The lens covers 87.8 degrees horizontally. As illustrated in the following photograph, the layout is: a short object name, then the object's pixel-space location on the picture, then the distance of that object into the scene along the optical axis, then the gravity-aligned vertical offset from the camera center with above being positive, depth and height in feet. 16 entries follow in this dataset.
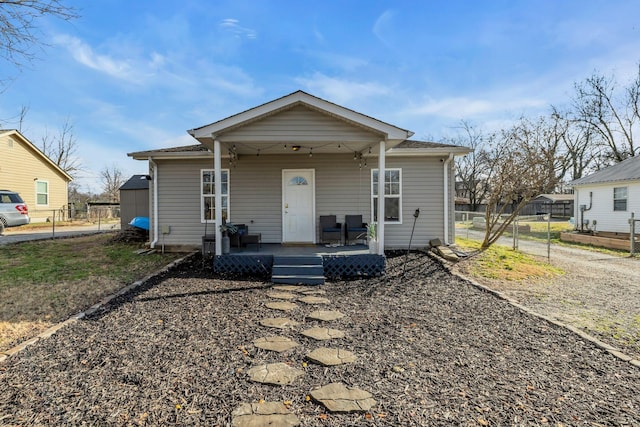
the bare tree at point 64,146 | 103.50 +21.42
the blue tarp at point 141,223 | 34.06 -0.99
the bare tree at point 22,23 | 13.61 +8.05
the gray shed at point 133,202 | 37.58 +1.28
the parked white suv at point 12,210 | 48.21 +0.67
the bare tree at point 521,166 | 27.94 +3.78
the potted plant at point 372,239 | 23.00 -1.95
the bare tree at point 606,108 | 79.61 +25.24
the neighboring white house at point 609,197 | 46.57 +1.85
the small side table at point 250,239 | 25.24 -2.03
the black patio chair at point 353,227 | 28.58 -1.33
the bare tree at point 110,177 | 136.42 +15.14
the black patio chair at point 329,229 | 28.27 -1.46
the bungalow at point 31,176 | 58.03 +7.48
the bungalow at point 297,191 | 29.14 +1.84
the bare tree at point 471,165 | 114.83 +16.96
